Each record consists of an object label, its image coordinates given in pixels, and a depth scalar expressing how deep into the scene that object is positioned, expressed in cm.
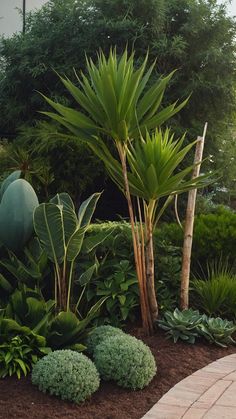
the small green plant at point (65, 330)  423
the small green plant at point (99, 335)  444
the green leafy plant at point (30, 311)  423
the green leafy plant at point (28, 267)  472
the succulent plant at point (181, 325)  479
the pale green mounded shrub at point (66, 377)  374
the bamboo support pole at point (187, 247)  514
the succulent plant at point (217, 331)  485
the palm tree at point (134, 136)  472
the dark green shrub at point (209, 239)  586
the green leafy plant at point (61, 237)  446
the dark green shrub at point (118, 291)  502
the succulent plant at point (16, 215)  479
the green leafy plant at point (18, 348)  403
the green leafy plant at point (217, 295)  533
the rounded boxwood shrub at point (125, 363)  399
